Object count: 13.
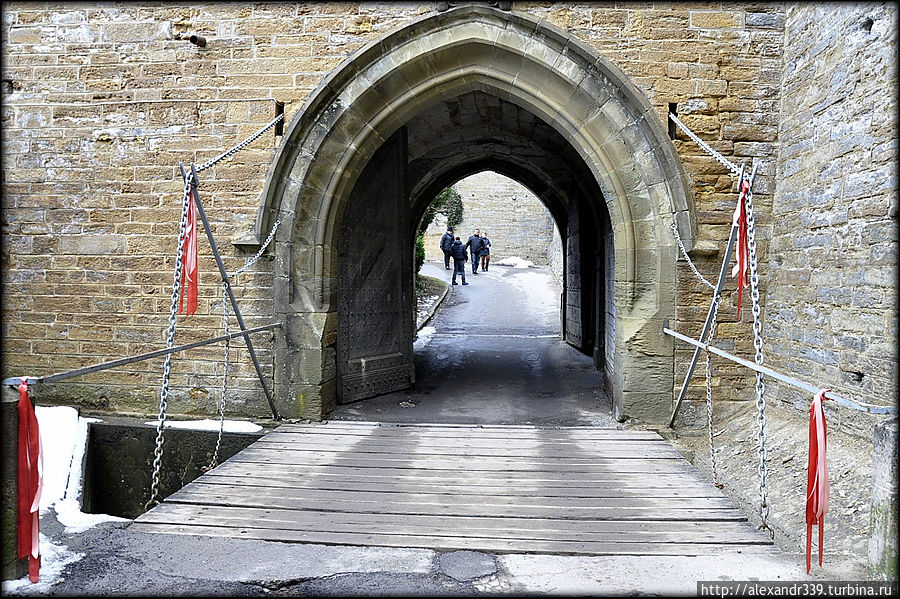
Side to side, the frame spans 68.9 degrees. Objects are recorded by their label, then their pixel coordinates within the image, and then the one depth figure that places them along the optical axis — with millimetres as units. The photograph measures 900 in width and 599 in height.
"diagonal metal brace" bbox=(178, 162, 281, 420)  4332
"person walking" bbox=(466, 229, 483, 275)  22297
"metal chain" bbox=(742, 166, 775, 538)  3246
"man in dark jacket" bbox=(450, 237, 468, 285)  19203
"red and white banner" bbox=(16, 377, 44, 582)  2711
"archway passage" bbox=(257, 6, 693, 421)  5461
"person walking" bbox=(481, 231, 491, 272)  22814
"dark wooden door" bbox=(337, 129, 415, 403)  6488
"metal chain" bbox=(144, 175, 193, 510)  3912
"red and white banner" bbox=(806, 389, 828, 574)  2658
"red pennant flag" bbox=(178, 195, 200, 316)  4302
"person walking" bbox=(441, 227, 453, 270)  20875
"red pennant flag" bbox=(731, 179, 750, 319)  3902
